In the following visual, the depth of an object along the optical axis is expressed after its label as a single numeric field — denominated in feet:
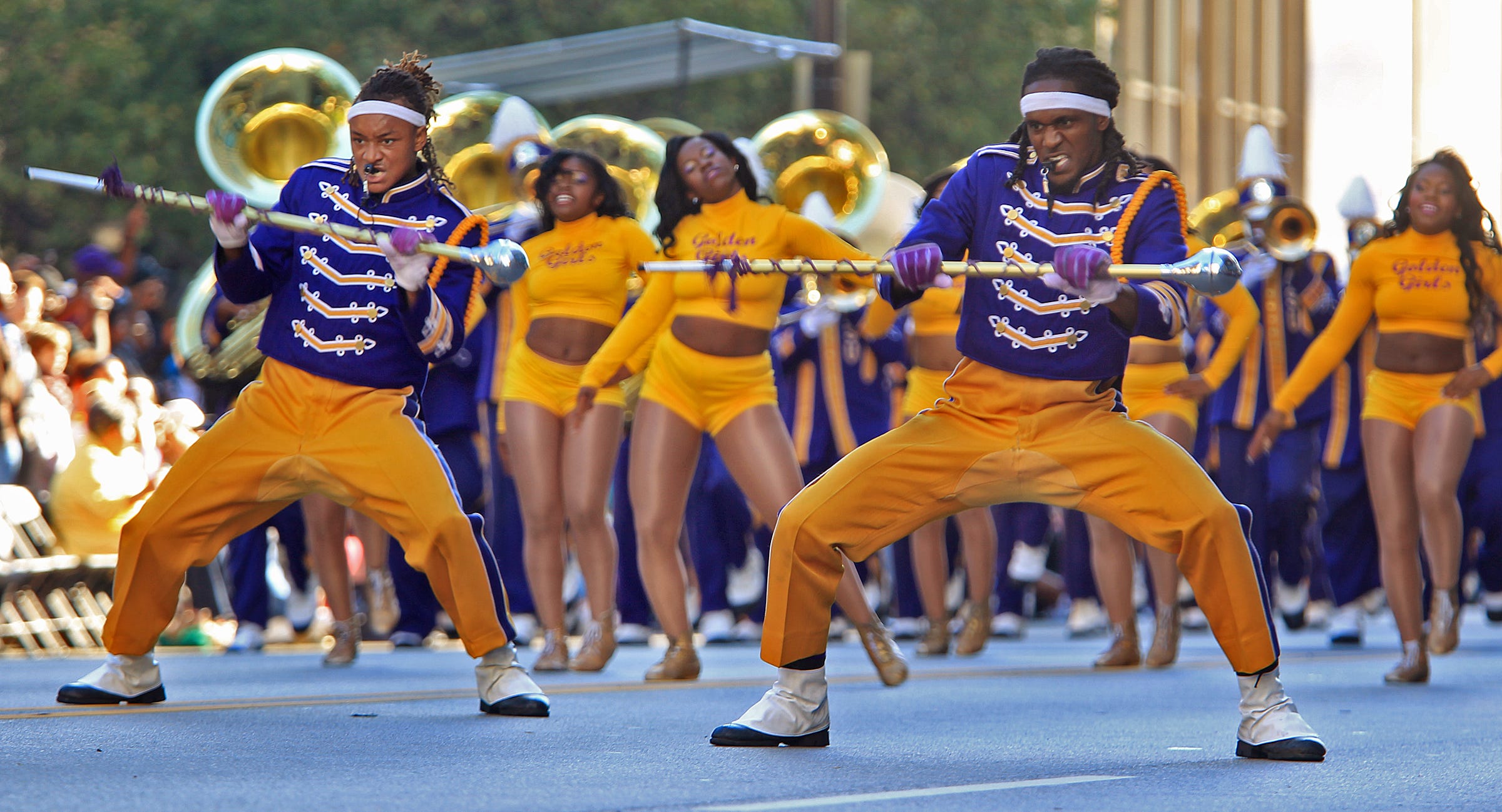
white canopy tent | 107.45
